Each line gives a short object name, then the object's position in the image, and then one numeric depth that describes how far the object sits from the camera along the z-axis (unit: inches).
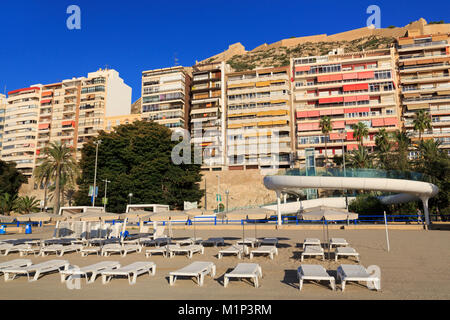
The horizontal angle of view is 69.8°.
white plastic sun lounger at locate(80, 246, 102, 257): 549.6
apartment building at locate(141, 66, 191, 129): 2947.8
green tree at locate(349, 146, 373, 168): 2077.8
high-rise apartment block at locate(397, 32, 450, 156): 2470.5
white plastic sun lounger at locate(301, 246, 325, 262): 463.5
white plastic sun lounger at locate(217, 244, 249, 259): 491.5
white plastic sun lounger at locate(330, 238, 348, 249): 538.3
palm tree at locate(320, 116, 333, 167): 2298.2
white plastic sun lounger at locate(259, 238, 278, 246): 591.8
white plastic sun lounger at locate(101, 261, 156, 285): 333.7
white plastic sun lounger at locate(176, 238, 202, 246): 620.2
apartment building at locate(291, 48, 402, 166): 2549.2
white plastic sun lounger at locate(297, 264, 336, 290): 300.4
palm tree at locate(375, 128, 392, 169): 2073.0
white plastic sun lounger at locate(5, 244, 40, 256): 566.3
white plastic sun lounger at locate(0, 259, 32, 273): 378.9
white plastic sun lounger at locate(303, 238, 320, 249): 539.7
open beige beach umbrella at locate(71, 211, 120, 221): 685.3
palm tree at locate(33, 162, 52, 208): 1934.1
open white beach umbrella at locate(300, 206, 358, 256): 503.8
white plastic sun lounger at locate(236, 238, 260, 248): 570.9
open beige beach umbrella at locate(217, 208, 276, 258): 597.8
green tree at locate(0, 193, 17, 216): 2052.2
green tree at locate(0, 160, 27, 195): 2404.0
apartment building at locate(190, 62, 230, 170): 2864.2
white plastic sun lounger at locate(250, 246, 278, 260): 479.5
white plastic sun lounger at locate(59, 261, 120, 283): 339.3
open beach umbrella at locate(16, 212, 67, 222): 722.5
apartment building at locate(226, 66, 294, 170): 2760.8
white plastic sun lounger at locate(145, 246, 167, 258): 527.3
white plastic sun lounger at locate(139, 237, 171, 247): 629.3
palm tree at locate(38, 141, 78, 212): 1950.1
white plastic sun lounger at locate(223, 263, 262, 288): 314.2
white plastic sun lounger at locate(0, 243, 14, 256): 568.8
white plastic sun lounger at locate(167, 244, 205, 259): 515.5
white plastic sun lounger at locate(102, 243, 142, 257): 540.4
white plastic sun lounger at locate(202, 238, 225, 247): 625.1
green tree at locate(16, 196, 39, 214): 2094.7
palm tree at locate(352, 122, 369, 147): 2252.7
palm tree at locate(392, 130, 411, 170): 1614.7
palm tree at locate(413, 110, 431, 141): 2155.5
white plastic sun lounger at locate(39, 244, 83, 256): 554.9
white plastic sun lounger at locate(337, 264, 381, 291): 290.5
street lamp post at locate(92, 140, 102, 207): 1874.9
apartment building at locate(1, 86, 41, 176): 3341.5
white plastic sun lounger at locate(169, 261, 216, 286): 320.5
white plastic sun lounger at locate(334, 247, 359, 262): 449.4
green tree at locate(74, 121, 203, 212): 1957.4
